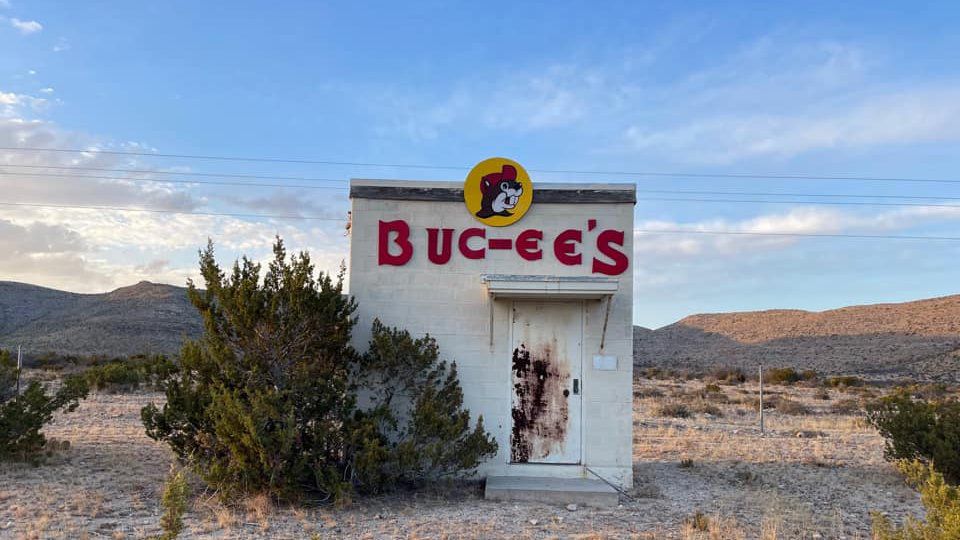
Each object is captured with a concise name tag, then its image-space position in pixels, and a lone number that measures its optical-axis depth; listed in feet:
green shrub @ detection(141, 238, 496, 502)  29.09
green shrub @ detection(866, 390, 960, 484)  37.17
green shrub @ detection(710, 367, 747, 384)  124.88
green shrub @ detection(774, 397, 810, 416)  75.46
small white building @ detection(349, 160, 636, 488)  34.30
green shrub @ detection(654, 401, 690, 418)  68.64
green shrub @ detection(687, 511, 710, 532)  27.71
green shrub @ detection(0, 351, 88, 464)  36.04
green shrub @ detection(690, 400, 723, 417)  71.76
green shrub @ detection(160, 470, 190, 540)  14.79
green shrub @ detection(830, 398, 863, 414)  77.82
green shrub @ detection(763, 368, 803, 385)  122.83
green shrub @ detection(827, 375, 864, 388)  116.78
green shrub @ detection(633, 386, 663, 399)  88.99
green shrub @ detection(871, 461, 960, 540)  18.08
